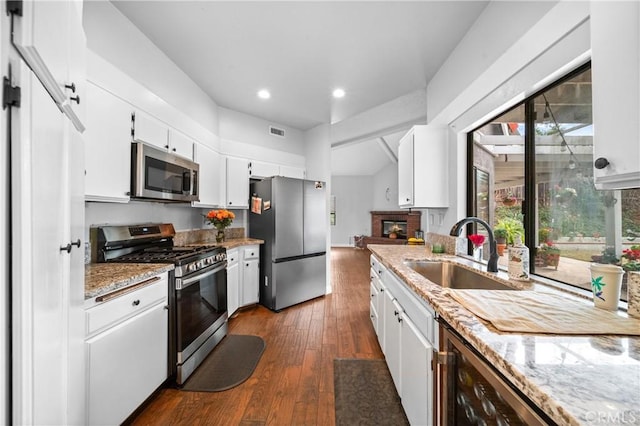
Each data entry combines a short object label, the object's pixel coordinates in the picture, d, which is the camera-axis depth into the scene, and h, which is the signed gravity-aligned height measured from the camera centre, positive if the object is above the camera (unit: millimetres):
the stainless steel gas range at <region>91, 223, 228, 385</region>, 1825 -550
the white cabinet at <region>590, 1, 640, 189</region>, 701 +353
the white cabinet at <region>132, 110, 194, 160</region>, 2025 +692
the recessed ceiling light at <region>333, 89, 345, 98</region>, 3096 +1483
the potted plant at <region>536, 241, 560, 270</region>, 1465 -244
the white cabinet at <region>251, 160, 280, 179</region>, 3770 +664
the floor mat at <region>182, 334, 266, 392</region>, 1861 -1247
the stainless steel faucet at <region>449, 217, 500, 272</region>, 1589 -243
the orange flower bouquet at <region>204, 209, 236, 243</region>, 3128 -76
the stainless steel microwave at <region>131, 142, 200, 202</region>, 1945 +328
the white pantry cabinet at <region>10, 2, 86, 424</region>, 647 -33
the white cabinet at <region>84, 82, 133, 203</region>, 1634 +450
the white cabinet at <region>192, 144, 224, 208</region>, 2945 +450
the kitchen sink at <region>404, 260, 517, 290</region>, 1697 -452
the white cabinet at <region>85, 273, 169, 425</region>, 1248 -771
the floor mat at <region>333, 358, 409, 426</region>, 1562 -1248
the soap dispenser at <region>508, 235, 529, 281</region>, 1355 -260
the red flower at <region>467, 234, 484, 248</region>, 1904 -198
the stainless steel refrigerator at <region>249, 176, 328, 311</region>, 3287 -313
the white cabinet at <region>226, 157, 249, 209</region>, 3469 +418
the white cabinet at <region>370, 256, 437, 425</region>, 1148 -733
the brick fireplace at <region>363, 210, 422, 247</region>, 8102 -346
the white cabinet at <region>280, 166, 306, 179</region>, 4135 +689
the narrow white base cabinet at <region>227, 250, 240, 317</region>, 2959 -826
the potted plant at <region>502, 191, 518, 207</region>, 1845 +102
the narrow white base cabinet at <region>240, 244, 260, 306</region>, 3248 -815
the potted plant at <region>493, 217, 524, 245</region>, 1756 -97
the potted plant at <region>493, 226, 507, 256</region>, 1842 -176
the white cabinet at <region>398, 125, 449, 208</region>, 2531 +457
